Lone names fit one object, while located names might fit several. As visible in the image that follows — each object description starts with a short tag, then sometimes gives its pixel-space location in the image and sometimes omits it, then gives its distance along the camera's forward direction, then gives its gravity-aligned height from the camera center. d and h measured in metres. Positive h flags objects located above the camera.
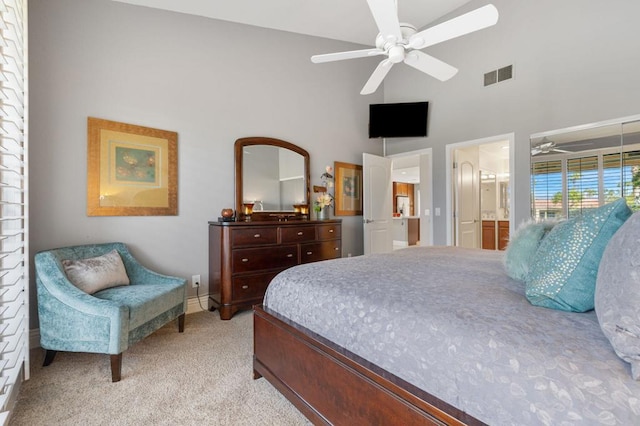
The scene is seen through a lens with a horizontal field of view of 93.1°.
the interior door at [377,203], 4.59 +0.15
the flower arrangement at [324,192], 4.11 +0.31
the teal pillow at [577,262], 0.95 -0.17
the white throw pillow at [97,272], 2.20 -0.43
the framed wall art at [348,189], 4.56 +0.38
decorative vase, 4.11 +0.01
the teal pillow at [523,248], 1.36 -0.17
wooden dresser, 3.01 -0.44
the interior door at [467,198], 4.36 +0.22
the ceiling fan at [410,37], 1.90 +1.24
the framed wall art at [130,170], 2.69 +0.44
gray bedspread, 0.70 -0.39
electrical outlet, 3.27 -0.71
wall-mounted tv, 4.57 +1.44
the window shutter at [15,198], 1.73 +0.12
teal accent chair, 1.92 -0.65
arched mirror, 3.54 +0.45
